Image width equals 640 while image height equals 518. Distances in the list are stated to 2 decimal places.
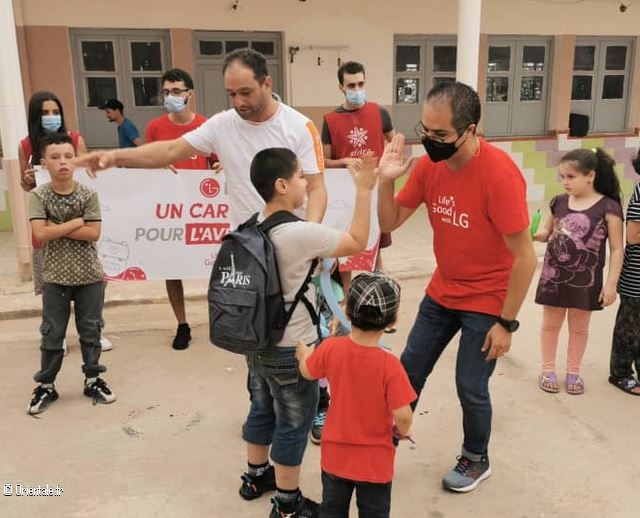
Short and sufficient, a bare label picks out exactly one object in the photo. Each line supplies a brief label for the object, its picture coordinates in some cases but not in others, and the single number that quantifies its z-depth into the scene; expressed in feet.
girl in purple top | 11.91
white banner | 14.98
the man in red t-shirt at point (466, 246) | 8.05
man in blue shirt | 20.90
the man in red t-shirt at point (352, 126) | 15.83
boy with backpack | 7.72
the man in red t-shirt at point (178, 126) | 14.35
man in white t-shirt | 9.04
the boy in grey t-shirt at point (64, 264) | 11.32
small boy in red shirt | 6.94
